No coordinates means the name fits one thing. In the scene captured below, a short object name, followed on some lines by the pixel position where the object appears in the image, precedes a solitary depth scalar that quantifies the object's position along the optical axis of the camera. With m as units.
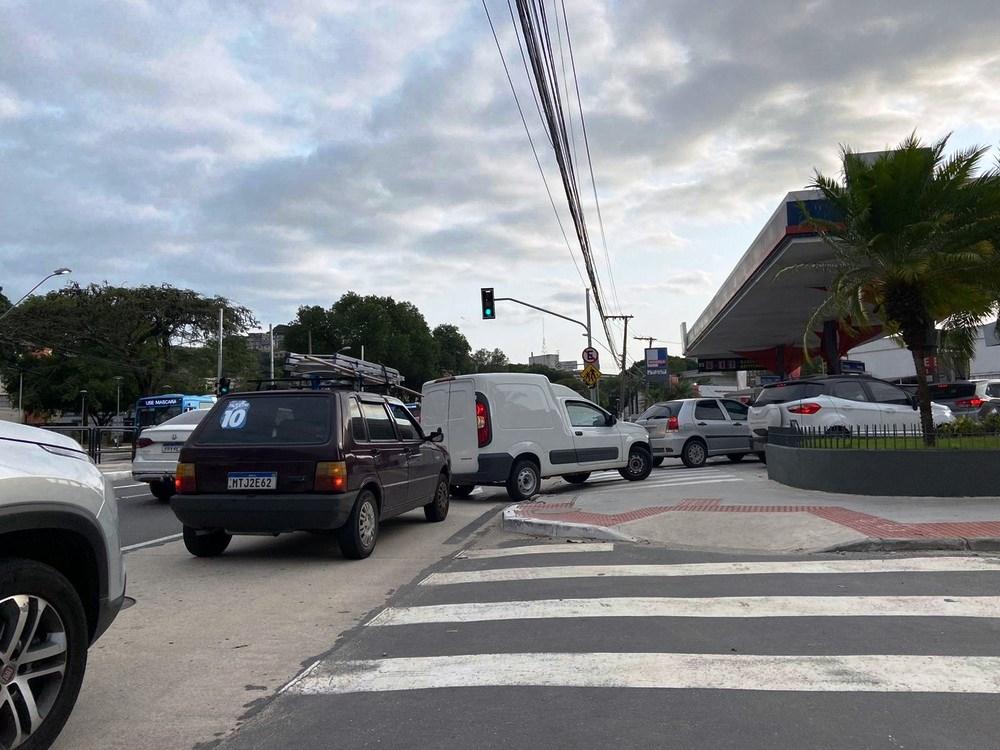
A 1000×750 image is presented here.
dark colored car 7.91
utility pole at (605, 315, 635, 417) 46.08
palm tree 11.93
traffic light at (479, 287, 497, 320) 27.95
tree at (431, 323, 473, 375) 98.81
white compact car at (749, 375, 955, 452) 15.42
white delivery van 13.59
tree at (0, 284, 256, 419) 50.06
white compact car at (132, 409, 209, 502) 14.13
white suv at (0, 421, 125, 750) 3.25
